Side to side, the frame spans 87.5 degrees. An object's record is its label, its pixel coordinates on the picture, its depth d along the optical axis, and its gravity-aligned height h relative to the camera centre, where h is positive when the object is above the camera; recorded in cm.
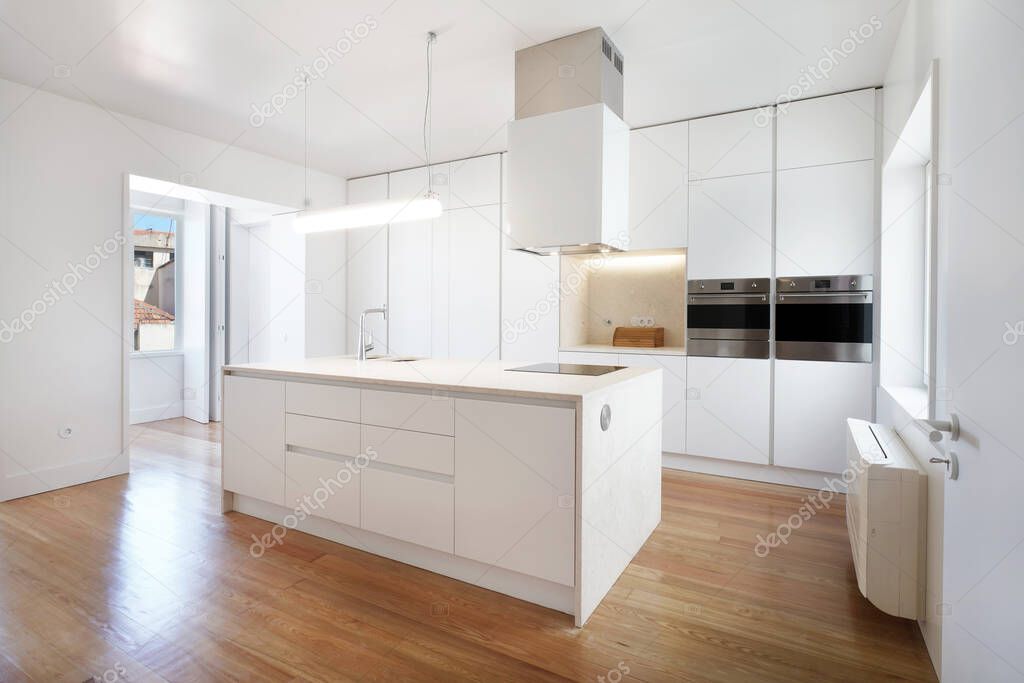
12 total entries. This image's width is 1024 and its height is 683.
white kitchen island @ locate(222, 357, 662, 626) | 207 -59
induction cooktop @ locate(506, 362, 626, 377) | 272 -17
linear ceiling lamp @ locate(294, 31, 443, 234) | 285 +70
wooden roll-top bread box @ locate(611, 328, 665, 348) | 446 -1
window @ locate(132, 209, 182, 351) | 612 +62
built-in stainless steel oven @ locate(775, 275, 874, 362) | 346 +13
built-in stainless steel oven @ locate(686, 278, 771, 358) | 378 +14
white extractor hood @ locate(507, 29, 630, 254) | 275 +99
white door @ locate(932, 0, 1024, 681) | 108 -2
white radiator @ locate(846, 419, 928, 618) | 201 -74
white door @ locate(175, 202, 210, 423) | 601 +28
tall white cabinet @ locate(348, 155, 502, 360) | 497 +69
